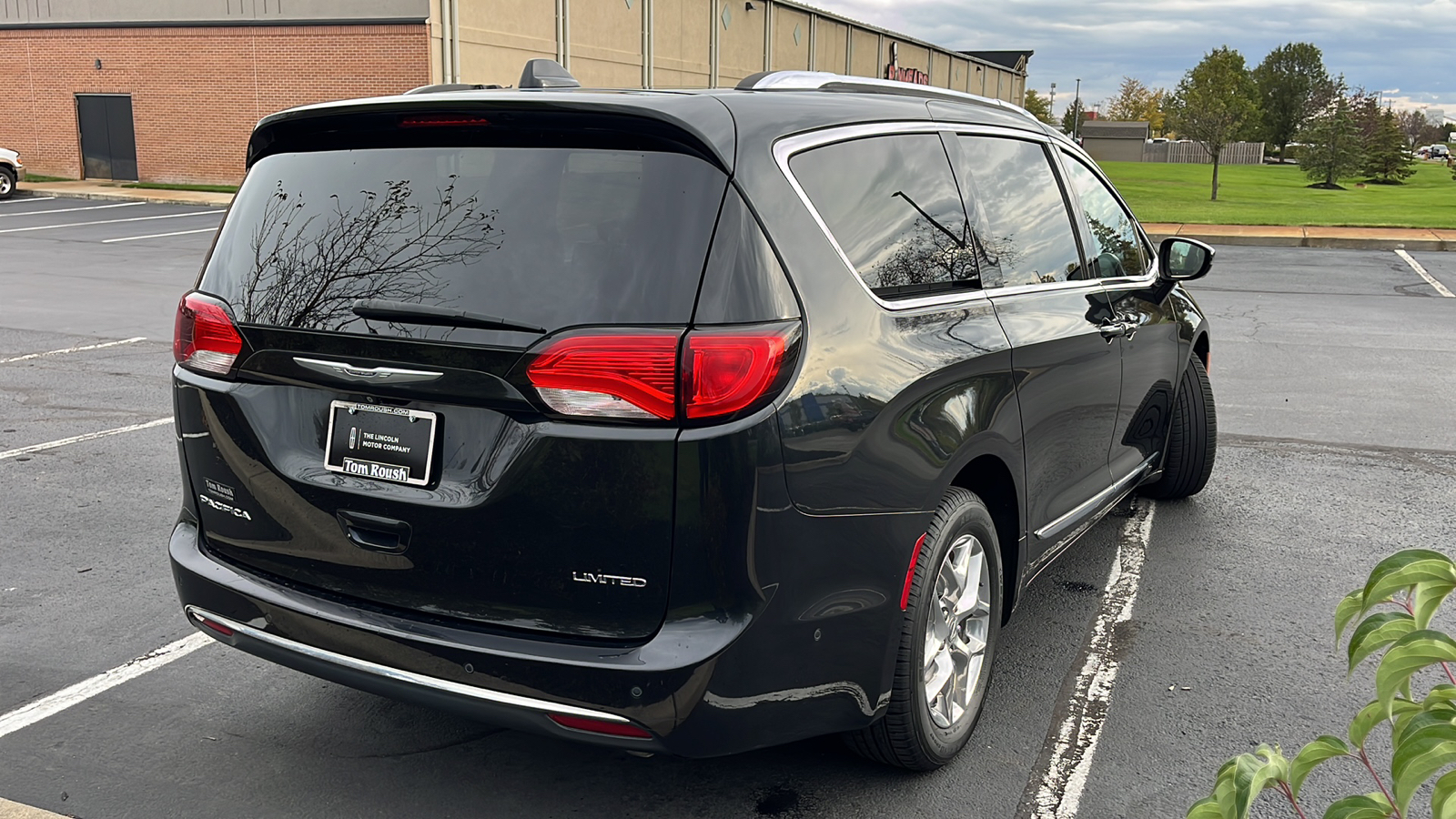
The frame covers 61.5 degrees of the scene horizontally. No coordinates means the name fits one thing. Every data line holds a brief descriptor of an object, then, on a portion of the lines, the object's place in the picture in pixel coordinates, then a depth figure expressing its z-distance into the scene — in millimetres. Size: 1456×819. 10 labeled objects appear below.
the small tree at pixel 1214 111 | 31672
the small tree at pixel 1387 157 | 47844
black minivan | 2586
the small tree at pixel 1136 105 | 106500
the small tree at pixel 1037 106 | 92981
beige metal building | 29969
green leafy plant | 1262
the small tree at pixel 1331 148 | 40781
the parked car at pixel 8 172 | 28984
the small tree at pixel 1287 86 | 87250
